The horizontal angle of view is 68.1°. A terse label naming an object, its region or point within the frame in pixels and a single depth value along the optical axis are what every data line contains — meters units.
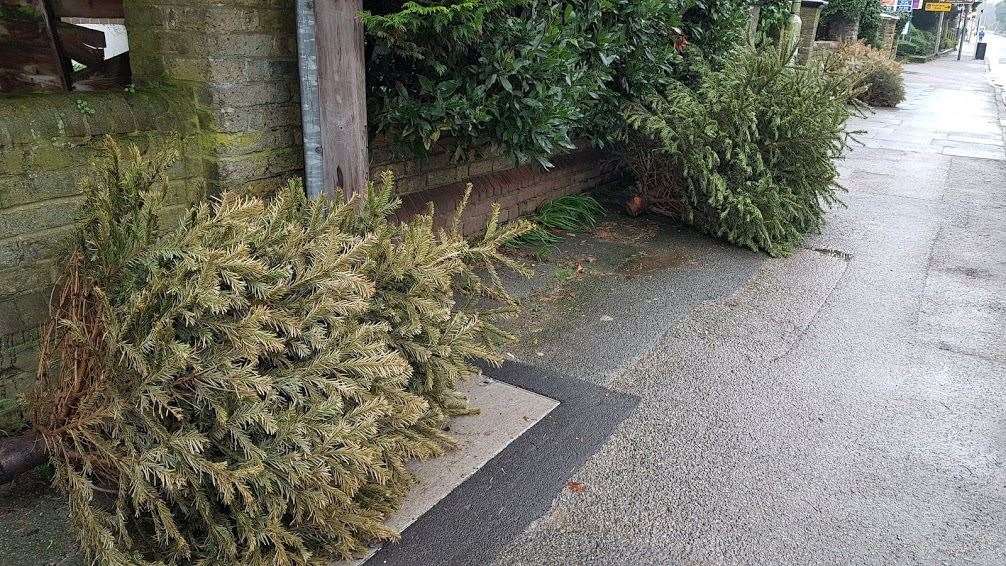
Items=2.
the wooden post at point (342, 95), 3.34
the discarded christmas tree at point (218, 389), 2.18
